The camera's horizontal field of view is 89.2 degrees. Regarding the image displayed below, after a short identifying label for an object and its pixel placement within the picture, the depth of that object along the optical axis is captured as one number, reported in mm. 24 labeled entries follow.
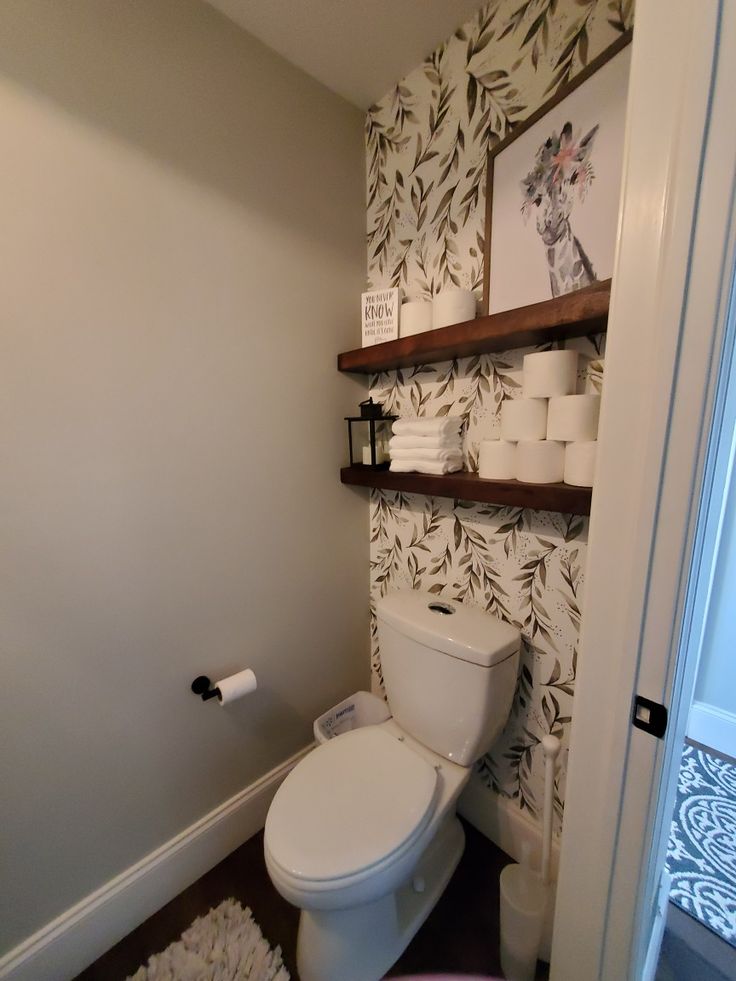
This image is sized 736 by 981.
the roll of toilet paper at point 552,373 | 902
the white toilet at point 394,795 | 832
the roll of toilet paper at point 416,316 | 1188
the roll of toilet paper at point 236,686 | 1109
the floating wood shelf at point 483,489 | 845
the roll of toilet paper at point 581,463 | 849
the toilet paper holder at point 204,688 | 1112
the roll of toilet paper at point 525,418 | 949
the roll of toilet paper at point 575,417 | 855
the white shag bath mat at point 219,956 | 959
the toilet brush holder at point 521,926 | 917
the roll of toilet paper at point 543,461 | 921
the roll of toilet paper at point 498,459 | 1015
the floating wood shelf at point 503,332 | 792
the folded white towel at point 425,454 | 1164
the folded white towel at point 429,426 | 1157
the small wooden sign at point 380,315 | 1246
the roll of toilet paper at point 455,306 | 1087
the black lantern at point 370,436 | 1343
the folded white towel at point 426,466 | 1164
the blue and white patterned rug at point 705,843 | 1064
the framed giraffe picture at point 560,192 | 827
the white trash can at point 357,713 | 1442
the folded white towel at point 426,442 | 1163
